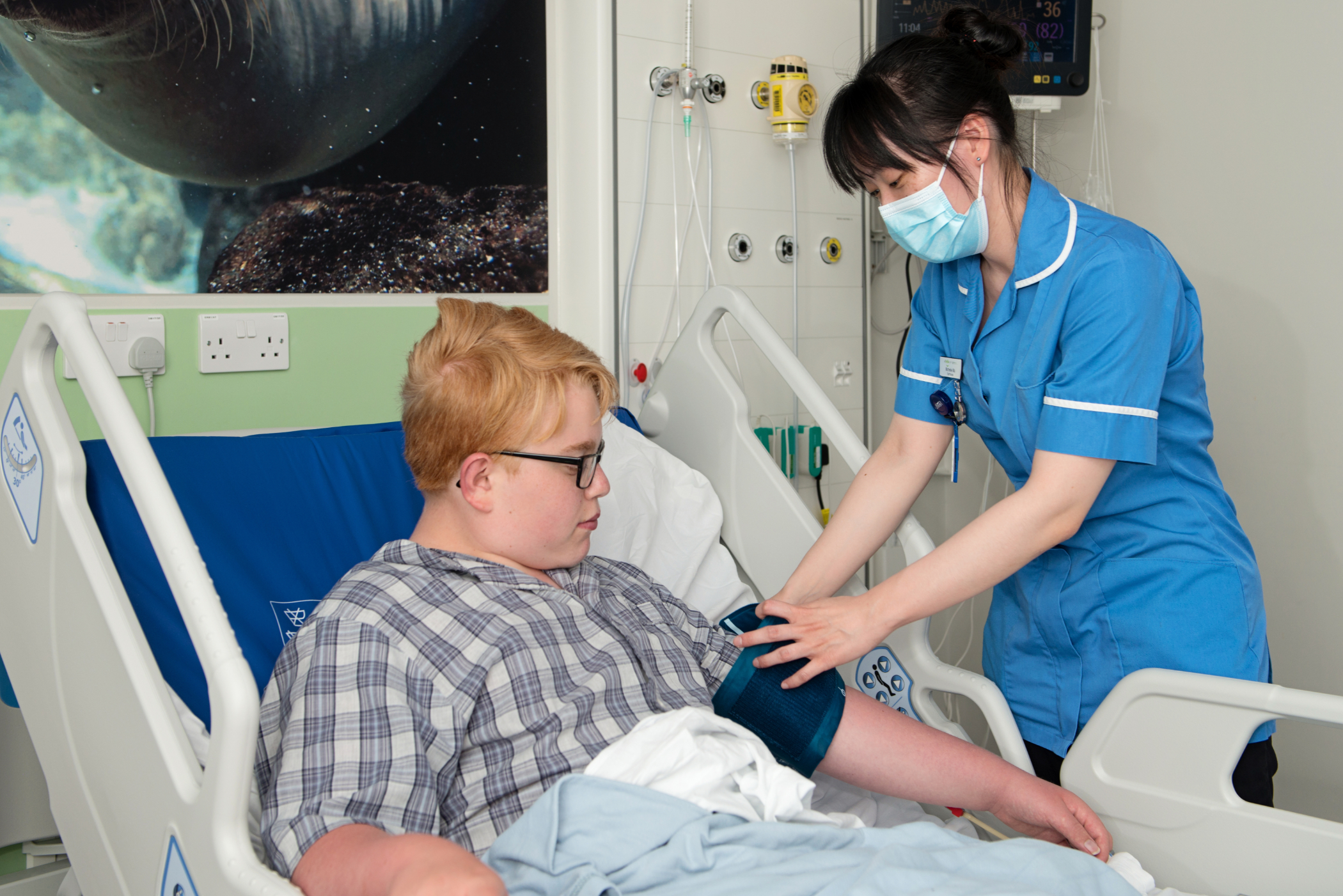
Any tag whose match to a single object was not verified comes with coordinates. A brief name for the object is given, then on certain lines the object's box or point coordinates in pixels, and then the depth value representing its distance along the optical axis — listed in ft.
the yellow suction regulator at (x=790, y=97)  8.61
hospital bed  3.41
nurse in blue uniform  4.56
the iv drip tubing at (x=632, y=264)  8.29
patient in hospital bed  3.41
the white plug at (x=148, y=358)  6.50
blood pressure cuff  4.69
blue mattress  4.96
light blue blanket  3.25
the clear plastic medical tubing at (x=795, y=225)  8.89
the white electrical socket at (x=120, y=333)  6.42
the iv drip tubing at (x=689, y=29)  8.29
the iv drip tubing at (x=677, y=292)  8.55
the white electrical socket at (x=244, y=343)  6.81
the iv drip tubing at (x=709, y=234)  8.57
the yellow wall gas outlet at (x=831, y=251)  9.36
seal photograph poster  6.28
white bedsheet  3.61
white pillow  6.42
